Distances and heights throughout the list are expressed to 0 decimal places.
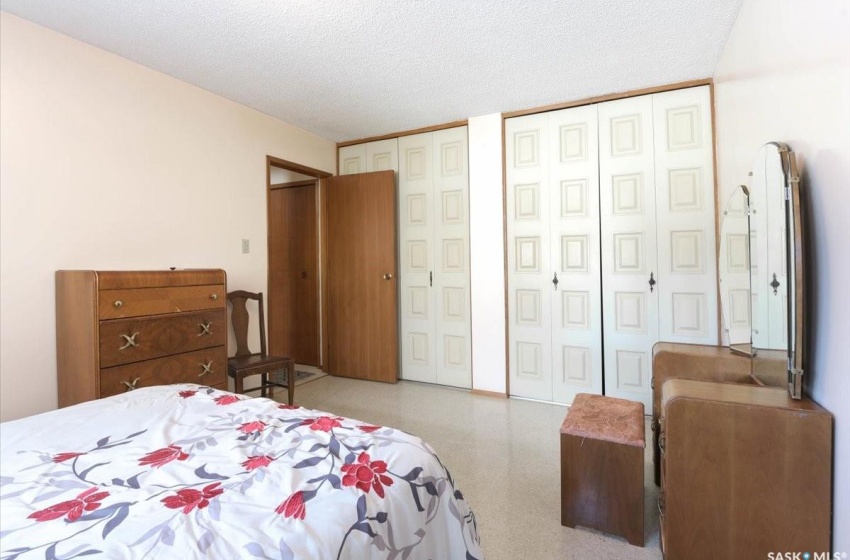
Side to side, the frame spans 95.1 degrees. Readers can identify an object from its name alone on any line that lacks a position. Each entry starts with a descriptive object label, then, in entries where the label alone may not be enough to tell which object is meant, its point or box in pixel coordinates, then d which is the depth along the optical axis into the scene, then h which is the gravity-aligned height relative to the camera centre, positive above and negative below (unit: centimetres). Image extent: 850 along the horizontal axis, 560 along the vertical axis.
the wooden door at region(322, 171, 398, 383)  393 -1
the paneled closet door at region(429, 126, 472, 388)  373 +16
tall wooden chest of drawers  201 -30
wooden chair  295 -66
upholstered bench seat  162 -86
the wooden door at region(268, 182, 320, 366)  456 +2
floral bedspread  67 -45
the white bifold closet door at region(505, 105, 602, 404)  321 +15
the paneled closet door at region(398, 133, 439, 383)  390 +17
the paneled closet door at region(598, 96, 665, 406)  302 +21
